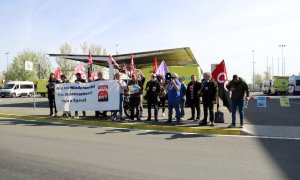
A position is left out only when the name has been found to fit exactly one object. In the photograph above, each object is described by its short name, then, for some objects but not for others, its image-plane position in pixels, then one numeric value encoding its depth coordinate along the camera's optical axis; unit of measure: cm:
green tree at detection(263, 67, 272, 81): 8242
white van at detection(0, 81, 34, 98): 3195
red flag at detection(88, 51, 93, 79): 1085
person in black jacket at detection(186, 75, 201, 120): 929
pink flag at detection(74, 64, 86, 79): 1063
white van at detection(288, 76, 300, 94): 3042
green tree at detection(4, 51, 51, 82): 5522
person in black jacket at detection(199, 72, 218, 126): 791
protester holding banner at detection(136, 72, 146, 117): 990
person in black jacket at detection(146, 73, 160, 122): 896
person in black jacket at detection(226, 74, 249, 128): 770
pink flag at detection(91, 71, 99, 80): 1117
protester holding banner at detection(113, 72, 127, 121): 935
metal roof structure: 1763
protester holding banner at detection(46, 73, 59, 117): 1033
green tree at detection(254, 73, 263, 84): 8493
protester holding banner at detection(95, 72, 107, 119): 993
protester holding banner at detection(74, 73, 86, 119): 1011
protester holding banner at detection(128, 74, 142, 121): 905
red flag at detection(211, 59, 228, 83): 887
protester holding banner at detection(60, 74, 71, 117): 1031
